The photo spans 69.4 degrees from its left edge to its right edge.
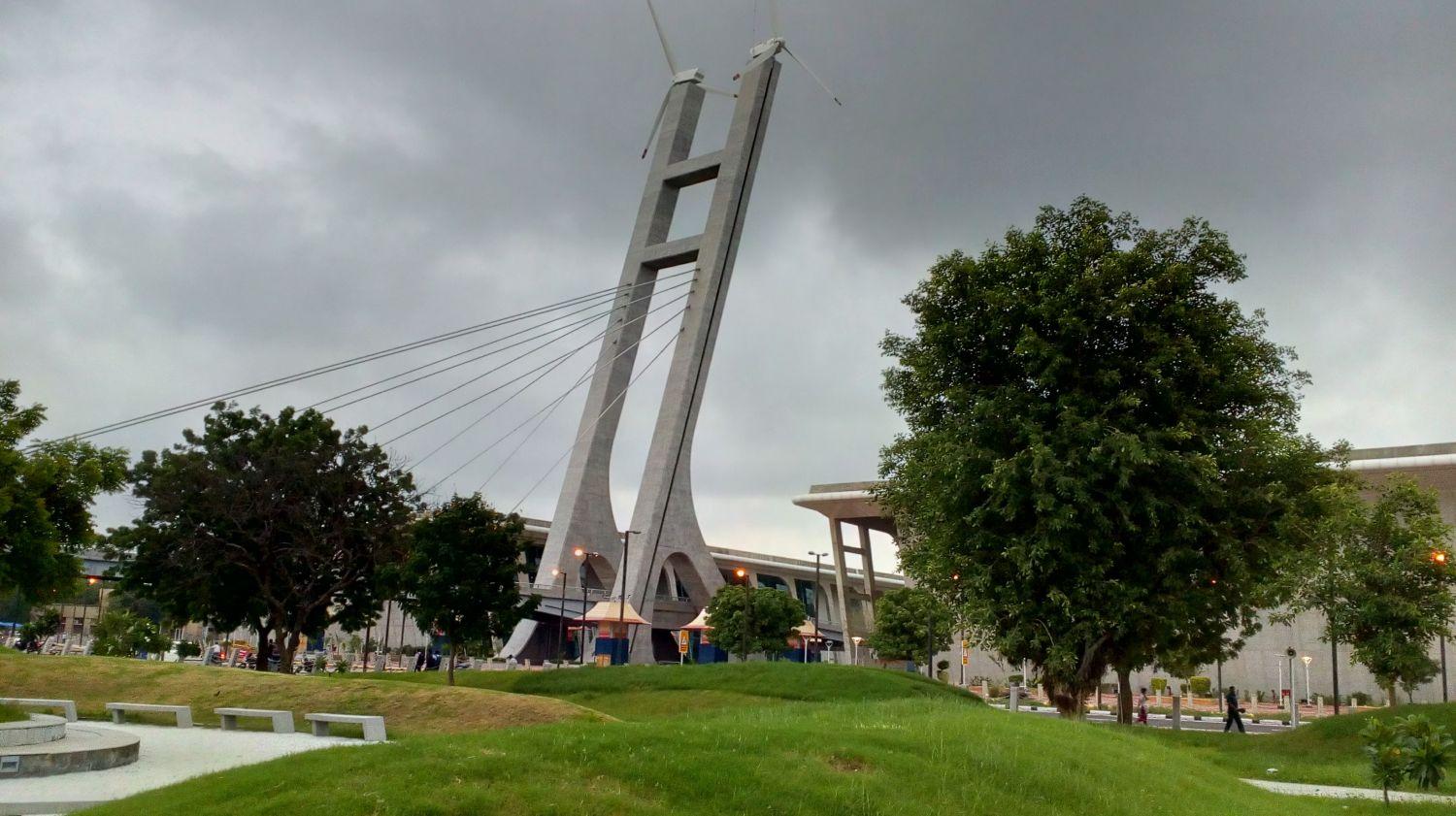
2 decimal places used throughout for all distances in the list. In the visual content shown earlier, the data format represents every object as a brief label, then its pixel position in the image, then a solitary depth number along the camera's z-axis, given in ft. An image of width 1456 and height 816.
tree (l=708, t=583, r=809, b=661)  199.00
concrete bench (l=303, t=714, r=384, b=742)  55.42
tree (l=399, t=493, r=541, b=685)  107.86
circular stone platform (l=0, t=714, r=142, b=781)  43.50
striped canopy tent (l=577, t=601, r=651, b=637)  144.87
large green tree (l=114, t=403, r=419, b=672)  119.34
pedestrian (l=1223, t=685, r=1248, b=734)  112.63
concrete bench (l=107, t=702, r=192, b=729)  66.04
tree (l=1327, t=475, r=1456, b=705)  98.99
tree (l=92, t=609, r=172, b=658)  148.97
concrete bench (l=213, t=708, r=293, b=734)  63.31
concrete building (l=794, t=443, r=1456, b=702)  194.18
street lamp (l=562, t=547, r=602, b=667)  154.57
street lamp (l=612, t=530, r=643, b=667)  142.85
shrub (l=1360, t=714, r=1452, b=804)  48.49
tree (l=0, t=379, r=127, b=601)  68.08
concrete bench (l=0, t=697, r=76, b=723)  68.18
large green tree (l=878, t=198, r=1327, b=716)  76.23
